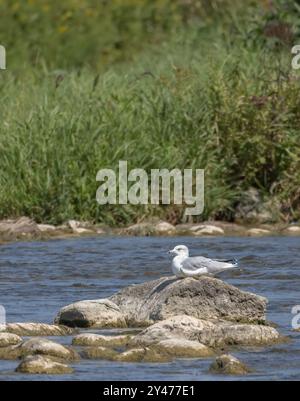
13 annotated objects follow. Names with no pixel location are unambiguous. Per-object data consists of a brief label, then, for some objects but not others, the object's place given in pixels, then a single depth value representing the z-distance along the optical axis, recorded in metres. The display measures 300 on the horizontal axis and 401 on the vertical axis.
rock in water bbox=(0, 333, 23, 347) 16.86
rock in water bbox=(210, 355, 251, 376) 15.34
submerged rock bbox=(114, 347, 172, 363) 16.11
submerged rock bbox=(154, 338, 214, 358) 16.33
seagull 18.62
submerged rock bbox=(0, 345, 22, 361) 16.25
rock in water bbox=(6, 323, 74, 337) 17.72
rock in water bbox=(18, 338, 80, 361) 16.03
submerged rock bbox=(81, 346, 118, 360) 16.33
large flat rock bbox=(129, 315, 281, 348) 16.87
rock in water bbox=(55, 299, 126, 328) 18.44
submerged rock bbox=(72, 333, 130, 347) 17.03
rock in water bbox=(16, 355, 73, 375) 15.34
